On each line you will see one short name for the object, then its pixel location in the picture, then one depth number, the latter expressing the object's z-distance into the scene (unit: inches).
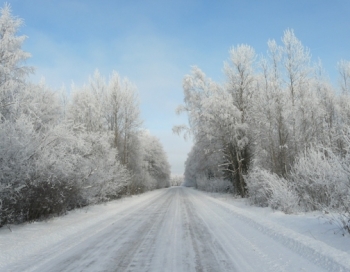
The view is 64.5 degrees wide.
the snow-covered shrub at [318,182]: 249.0
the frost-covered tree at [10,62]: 482.9
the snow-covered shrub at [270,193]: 432.5
